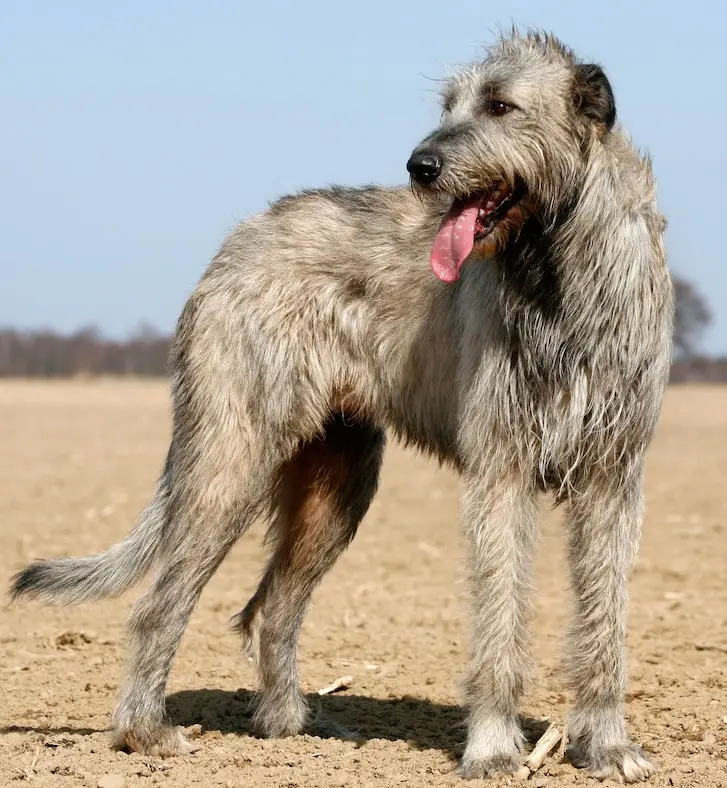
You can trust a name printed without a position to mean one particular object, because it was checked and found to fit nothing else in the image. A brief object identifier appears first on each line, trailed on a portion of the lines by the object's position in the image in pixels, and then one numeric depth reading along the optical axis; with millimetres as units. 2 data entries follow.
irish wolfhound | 9875
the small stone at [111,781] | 9711
